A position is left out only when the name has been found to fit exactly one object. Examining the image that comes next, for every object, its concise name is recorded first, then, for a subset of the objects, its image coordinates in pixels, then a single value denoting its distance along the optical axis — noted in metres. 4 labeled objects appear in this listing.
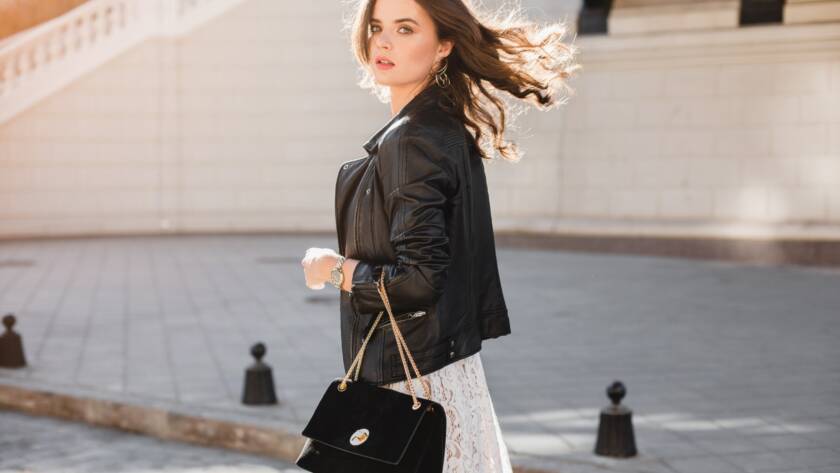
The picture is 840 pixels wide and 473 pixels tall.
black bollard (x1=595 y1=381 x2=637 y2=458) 5.79
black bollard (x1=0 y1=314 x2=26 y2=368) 8.25
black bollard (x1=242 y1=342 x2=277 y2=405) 7.00
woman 2.86
